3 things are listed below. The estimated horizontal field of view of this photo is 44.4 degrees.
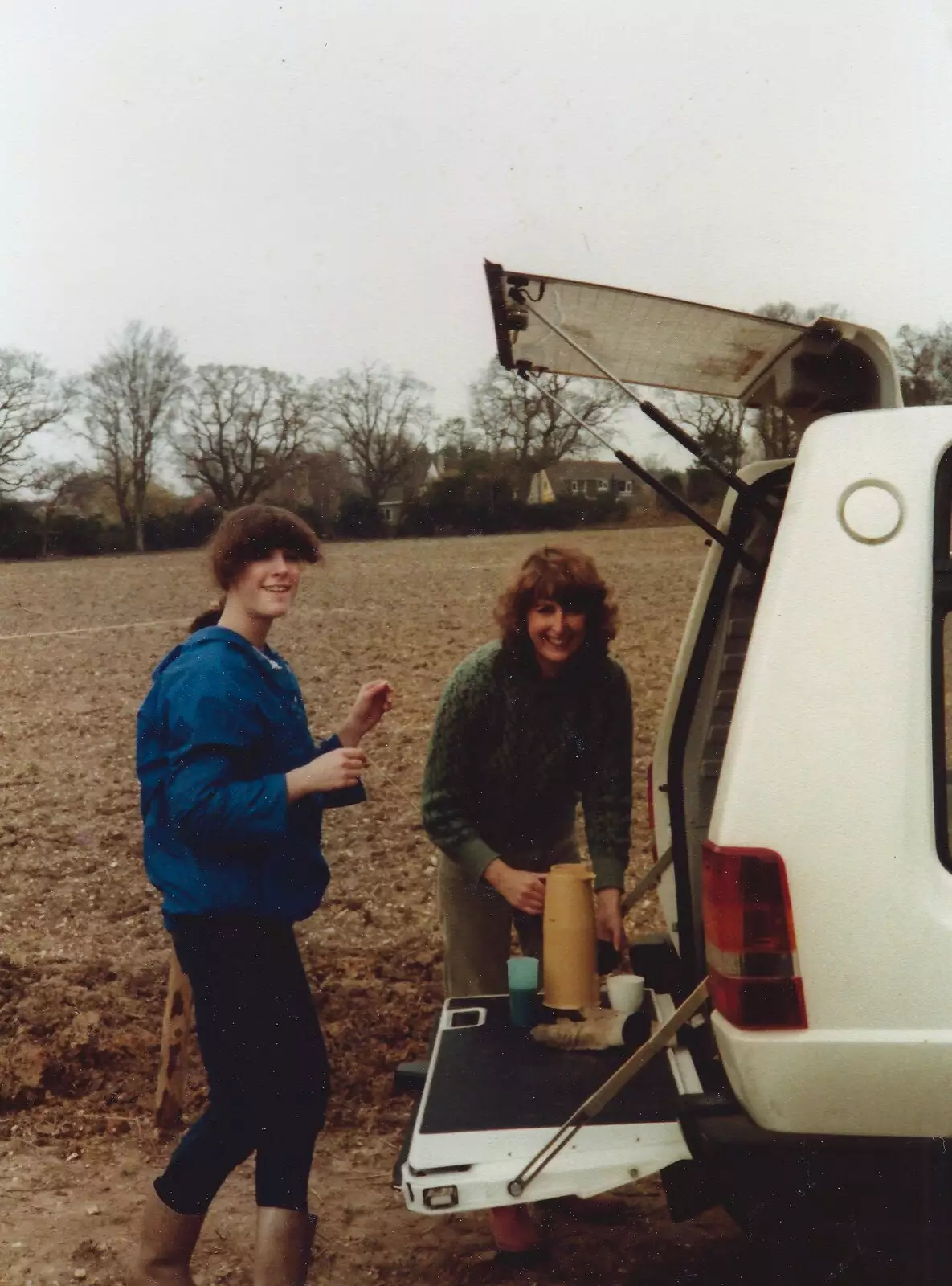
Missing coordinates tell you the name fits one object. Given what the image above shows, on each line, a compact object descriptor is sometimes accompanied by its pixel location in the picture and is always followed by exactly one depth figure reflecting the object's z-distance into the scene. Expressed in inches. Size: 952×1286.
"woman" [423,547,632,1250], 115.0
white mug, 109.2
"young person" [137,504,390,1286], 91.0
